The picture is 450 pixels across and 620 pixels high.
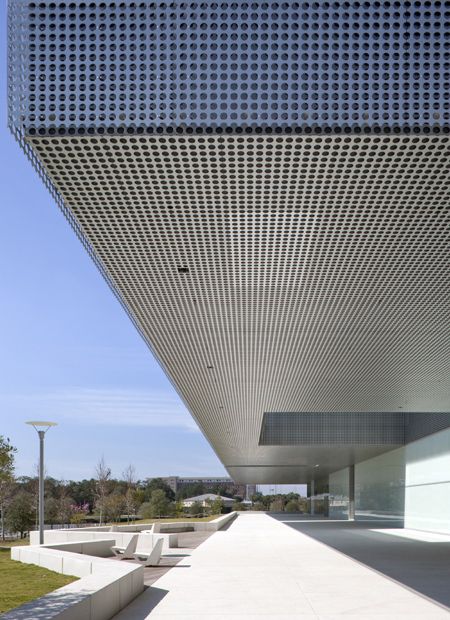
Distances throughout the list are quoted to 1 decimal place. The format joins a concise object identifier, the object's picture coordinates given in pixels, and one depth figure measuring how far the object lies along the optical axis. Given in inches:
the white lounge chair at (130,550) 569.0
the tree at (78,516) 2032.0
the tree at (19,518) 1437.0
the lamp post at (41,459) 650.8
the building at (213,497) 3891.2
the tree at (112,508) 2081.7
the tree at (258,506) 3997.0
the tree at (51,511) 2003.0
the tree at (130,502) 2161.2
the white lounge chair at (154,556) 538.9
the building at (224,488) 5890.8
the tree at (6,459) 859.4
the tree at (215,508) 2586.1
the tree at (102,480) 1965.8
